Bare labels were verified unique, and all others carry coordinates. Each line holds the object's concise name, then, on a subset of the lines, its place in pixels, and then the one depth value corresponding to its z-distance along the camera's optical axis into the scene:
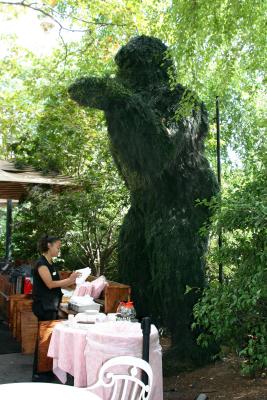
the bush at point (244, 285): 4.14
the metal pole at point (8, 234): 10.74
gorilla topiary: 6.19
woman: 5.02
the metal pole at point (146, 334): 3.59
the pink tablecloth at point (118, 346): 4.00
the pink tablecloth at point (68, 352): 4.36
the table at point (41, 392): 2.49
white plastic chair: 2.72
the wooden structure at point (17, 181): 9.08
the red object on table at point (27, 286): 8.05
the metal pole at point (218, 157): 6.26
